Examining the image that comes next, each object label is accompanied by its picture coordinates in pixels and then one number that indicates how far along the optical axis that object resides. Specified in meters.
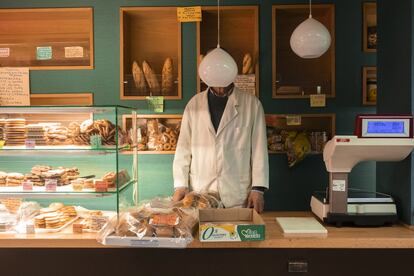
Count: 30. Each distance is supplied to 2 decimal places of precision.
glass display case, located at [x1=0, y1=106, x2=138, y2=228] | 1.66
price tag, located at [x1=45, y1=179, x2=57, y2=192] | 1.71
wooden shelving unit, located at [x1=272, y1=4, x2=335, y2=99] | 3.01
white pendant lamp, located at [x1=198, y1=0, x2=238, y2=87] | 1.94
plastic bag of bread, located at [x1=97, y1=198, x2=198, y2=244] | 1.46
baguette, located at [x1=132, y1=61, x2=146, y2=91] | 2.97
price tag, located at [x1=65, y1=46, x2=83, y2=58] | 3.13
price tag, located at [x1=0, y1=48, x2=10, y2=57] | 3.19
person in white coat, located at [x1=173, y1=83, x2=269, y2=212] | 2.52
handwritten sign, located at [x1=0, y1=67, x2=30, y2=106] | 3.12
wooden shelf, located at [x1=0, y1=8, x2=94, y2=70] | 3.13
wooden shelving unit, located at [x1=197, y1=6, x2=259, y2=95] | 3.14
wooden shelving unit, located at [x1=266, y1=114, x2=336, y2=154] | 3.01
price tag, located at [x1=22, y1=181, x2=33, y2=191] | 1.71
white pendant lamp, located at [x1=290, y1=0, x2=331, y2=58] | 1.93
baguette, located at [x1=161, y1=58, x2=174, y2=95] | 2.98
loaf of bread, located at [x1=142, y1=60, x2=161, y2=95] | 2.97
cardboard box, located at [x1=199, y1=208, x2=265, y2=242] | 1.45
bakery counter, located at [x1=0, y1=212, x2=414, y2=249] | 1.50
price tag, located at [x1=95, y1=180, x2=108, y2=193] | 1.64
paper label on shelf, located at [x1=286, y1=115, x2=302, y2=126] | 3.00
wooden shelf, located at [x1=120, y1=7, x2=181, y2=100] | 3.02
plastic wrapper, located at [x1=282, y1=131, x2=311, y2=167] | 2.94
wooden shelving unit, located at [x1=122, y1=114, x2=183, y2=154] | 2.97
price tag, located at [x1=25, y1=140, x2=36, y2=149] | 1.73
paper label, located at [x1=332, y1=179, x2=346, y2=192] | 1.70
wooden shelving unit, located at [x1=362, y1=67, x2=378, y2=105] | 3.05
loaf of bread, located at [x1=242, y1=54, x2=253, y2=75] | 2.99
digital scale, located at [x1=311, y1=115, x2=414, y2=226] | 1.60
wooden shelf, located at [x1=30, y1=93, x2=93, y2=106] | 3.12
